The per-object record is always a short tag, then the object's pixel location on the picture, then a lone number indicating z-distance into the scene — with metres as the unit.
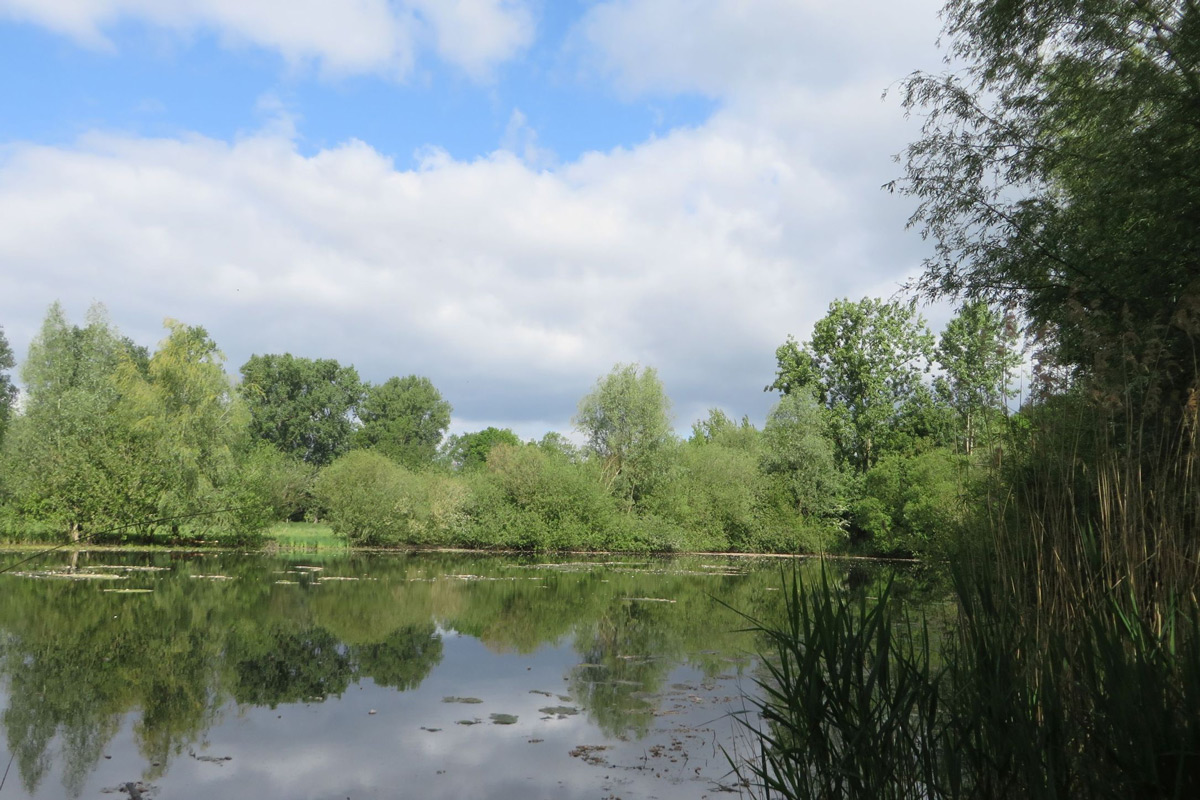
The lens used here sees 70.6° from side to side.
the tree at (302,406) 51.34
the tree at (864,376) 33.97
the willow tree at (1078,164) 6.60
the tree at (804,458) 32.78
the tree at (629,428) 34.50
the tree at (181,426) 26.03
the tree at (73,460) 24.72
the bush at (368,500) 31.55
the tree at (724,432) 46.41
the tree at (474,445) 61.76
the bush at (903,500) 25.33
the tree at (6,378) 42.38
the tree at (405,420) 54.09
